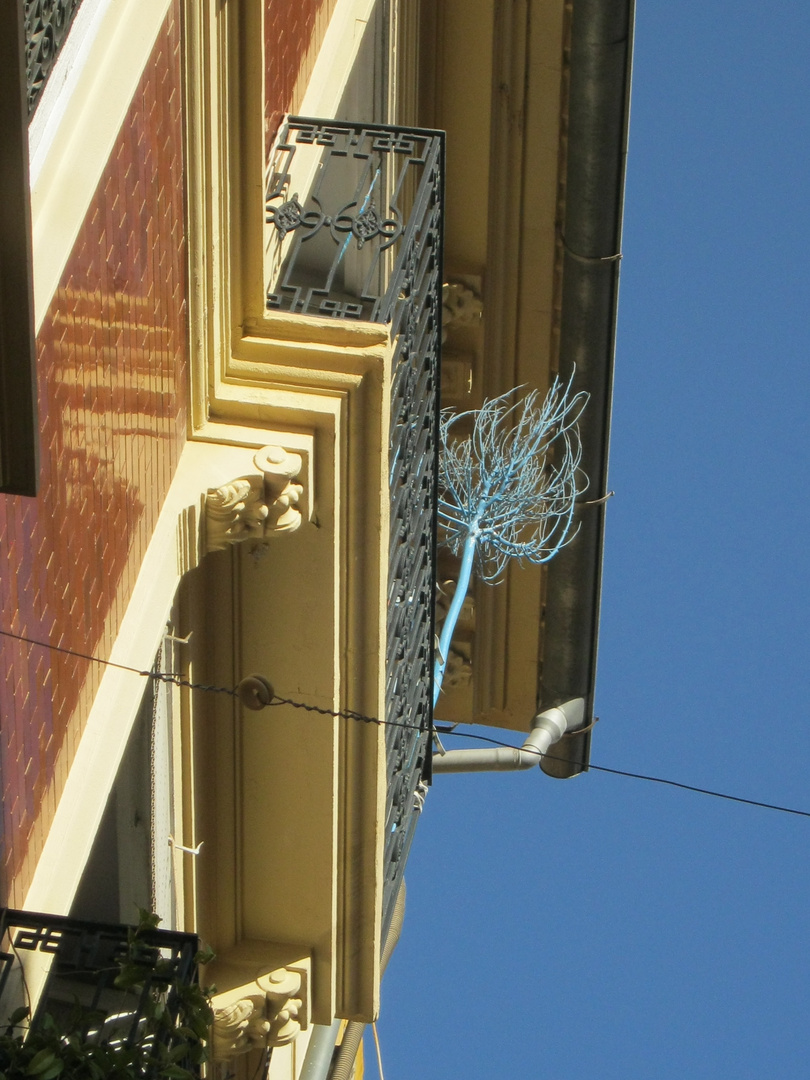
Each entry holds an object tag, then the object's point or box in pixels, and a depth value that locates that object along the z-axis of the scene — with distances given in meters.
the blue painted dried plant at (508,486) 20.17
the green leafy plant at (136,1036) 8.52
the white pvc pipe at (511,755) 19.84
